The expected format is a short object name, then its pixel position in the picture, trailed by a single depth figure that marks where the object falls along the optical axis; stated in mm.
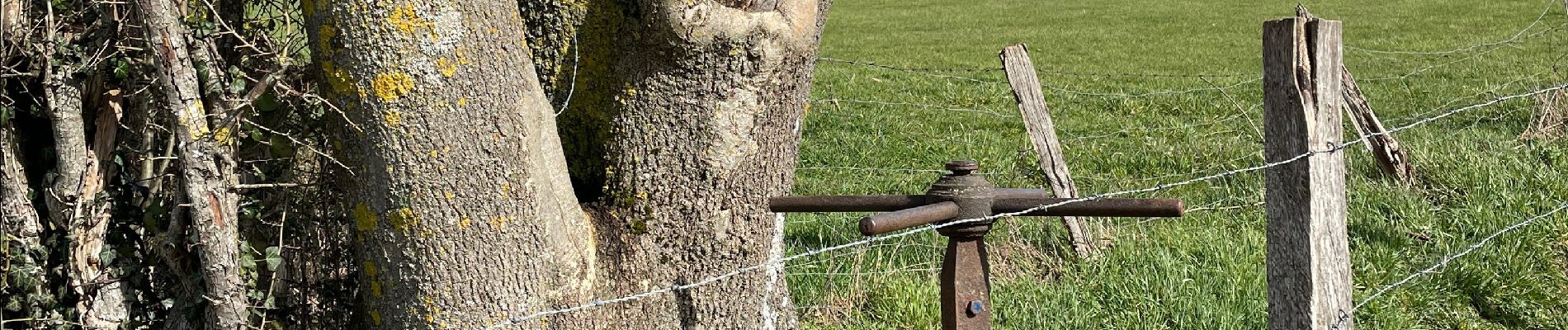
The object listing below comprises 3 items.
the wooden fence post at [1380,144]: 6078
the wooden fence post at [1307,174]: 3045
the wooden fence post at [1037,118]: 5363
